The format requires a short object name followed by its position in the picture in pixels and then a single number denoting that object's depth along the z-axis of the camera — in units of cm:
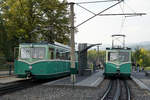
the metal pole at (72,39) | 1664
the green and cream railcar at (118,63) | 2177
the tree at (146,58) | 7095
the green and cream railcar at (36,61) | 1742
